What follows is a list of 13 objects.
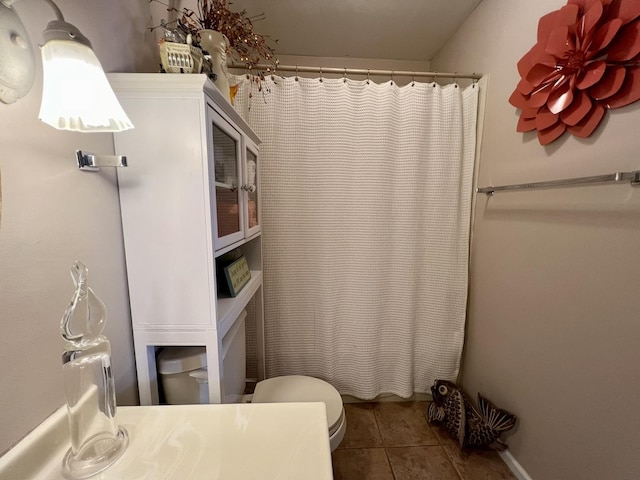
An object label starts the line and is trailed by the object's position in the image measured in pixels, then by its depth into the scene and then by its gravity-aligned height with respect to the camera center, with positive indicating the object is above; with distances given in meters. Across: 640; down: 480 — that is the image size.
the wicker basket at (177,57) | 0.64 +0.38
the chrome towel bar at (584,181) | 0.73 +0.09
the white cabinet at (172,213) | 0.63 -0.02
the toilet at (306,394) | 0.97 -0.81
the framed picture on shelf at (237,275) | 0.92 -0.27
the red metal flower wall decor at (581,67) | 0.76 +0.49
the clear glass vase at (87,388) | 0.46 -0.36
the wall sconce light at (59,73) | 0.41 +0.23
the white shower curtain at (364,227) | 1.35 -0.11
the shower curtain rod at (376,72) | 1.29 +0.71
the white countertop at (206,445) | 0.46 -0.49
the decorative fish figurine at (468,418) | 1.20 -1.06
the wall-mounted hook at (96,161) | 0.57 +0.11
